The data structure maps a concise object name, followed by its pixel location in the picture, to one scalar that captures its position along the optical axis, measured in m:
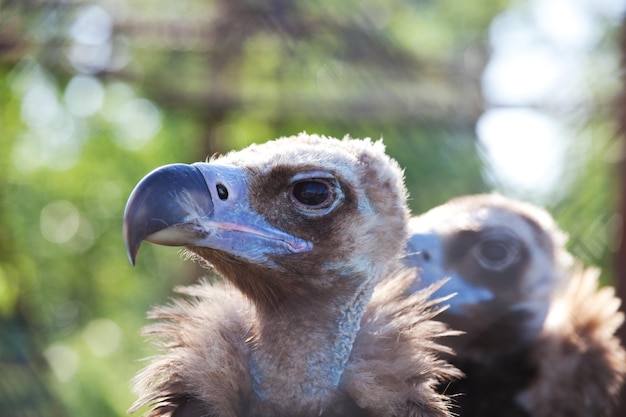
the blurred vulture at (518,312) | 2.71
